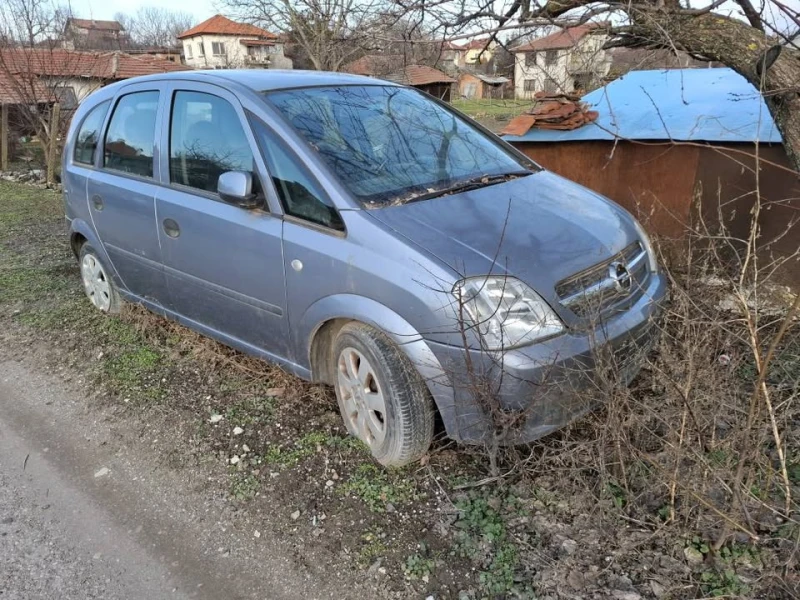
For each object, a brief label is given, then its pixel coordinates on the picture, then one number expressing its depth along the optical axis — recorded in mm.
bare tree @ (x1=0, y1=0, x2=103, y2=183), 12125
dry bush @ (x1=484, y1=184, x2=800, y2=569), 2105
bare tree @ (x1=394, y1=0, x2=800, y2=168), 3422
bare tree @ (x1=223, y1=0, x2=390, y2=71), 4973
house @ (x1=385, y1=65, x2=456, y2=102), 21506
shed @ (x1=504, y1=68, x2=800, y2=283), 4457
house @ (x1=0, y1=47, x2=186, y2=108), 12311
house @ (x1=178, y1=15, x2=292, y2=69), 56741
